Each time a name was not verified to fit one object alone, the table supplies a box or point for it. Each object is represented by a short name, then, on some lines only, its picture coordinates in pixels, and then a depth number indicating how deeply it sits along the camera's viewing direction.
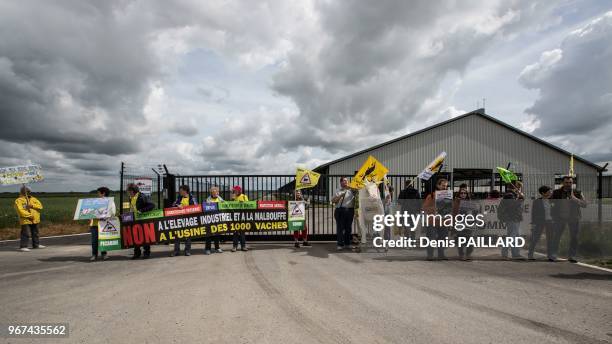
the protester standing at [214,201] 8.99
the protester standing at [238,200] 9.24
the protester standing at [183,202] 8.81
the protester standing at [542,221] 8.08
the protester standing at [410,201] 9.36
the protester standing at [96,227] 8.30
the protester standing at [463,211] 8.12
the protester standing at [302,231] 9.92
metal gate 10.34
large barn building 27.55
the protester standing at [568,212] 7.78
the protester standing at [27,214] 9.75
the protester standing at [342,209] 9.12
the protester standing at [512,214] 8.21
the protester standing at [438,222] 8.00
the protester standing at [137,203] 8.55
